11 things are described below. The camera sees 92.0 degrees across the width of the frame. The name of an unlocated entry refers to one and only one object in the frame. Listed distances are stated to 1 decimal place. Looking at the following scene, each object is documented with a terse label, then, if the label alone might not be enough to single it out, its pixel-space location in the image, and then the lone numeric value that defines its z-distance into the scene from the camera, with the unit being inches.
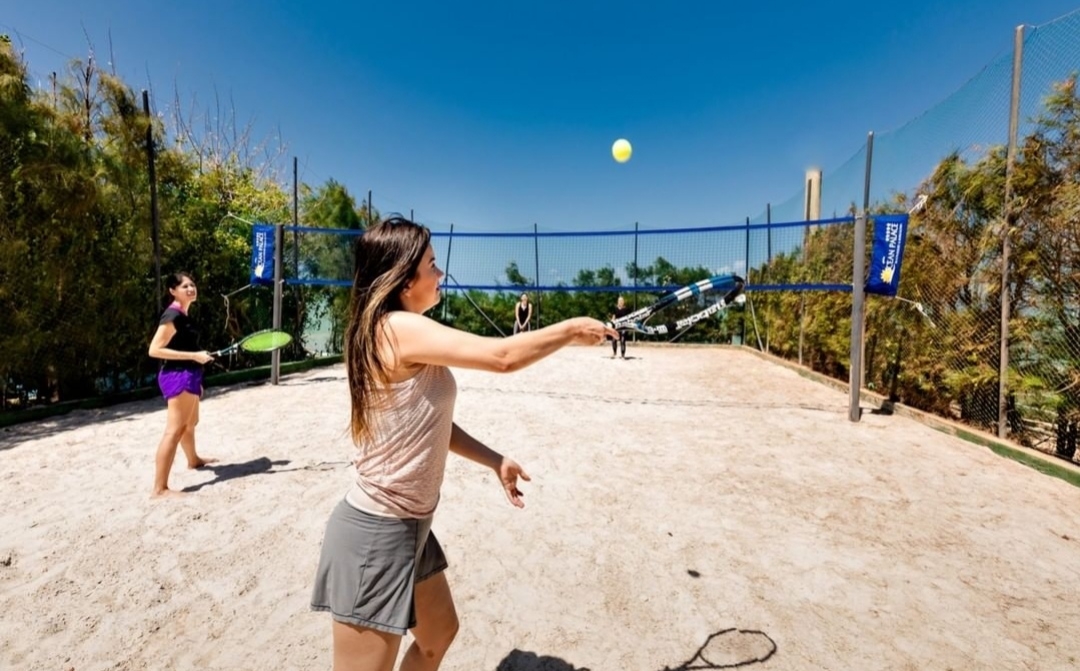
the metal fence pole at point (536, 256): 523.1
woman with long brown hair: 51.4
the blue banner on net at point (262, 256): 307.9
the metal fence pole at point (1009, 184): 189.9
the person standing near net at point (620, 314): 463.3
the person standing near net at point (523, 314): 439.5
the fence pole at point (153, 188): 273.6
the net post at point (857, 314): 235.3
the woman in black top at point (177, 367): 144.4
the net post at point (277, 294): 296.9
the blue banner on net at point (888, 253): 224.2
